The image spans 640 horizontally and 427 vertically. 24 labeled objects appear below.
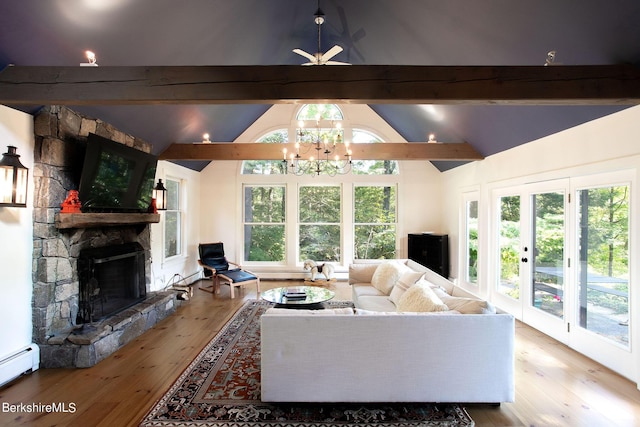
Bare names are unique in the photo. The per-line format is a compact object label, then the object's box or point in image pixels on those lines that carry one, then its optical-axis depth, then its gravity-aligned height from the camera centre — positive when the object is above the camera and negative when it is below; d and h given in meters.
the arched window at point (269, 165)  6.67 +1.13
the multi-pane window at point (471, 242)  5.39 -0.46
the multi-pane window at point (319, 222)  6.73 -0.13
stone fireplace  2.80 -0.52
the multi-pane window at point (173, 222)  5.58 -0.11
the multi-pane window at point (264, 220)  6.73 -0.09
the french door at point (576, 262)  2.83 -0.51
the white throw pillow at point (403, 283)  3.43 -0.78
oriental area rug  2.06 -1.40
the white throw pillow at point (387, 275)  4.00 -0.80
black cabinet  6.06 -0.70
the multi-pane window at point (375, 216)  6.71 +0.01
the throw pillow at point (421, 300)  2.46 -0.72
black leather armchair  5.14 -0.98
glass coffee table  3.70 -1.04
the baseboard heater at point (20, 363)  2.50 -1.28
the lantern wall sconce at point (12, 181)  2.31 +0.27
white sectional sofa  2.13 -0.98
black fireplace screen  3.18 -0.76
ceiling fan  3.24 +1.76
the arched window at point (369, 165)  6.64 +1.13
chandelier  6.43 +1.12
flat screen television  3.10 +0.45
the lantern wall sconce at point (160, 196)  4.48 +0.29
